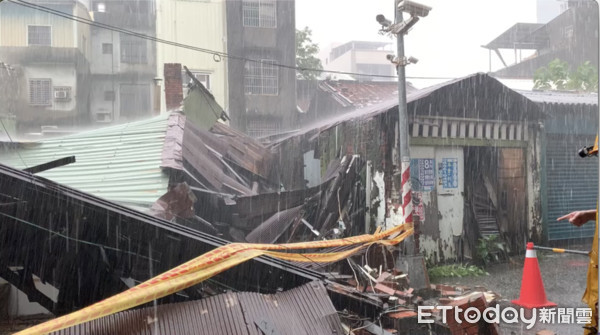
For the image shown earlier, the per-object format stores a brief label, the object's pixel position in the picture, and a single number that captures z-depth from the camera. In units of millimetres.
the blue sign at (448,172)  9930
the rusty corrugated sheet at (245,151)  12312
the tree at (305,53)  29016
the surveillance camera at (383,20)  8375
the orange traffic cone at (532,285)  6180
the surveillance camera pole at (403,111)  8086
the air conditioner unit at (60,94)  25641
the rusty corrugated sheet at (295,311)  3822
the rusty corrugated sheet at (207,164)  9133
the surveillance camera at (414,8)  7734
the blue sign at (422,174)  9594
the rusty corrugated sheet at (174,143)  7926
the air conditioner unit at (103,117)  27277
